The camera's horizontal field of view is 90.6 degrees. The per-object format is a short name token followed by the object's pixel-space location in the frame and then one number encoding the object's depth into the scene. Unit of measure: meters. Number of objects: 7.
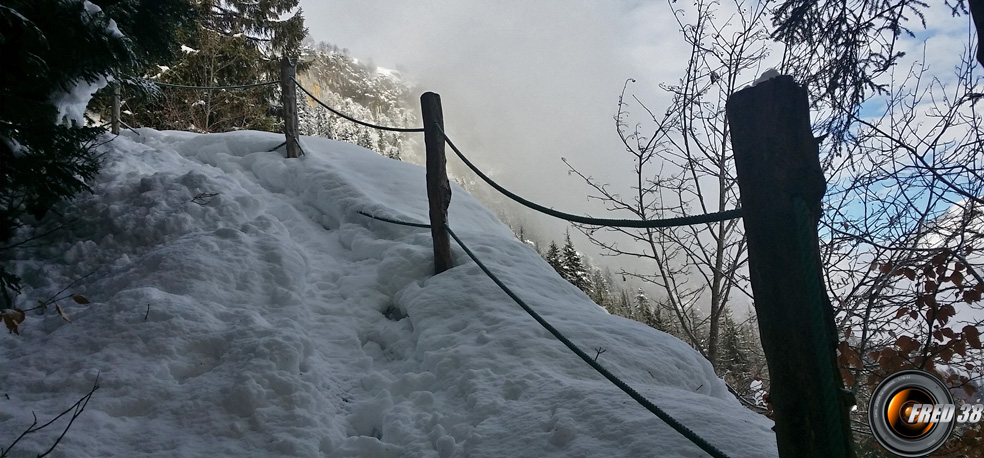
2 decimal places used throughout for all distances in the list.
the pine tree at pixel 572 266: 23.23
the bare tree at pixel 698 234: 6.56
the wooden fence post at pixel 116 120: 7.01
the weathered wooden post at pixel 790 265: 1.25
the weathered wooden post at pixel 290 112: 6.82
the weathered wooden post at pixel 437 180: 4.09
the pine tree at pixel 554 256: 24.91
